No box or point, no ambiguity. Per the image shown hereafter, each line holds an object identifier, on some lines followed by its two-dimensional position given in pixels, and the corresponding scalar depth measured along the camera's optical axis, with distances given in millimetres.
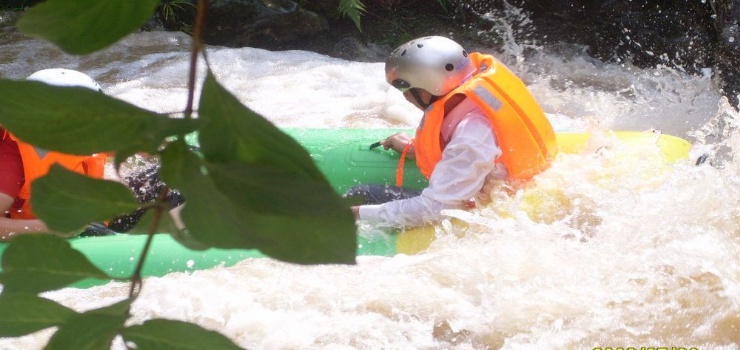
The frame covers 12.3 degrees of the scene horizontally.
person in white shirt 9527
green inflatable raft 9518
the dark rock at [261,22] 14576
